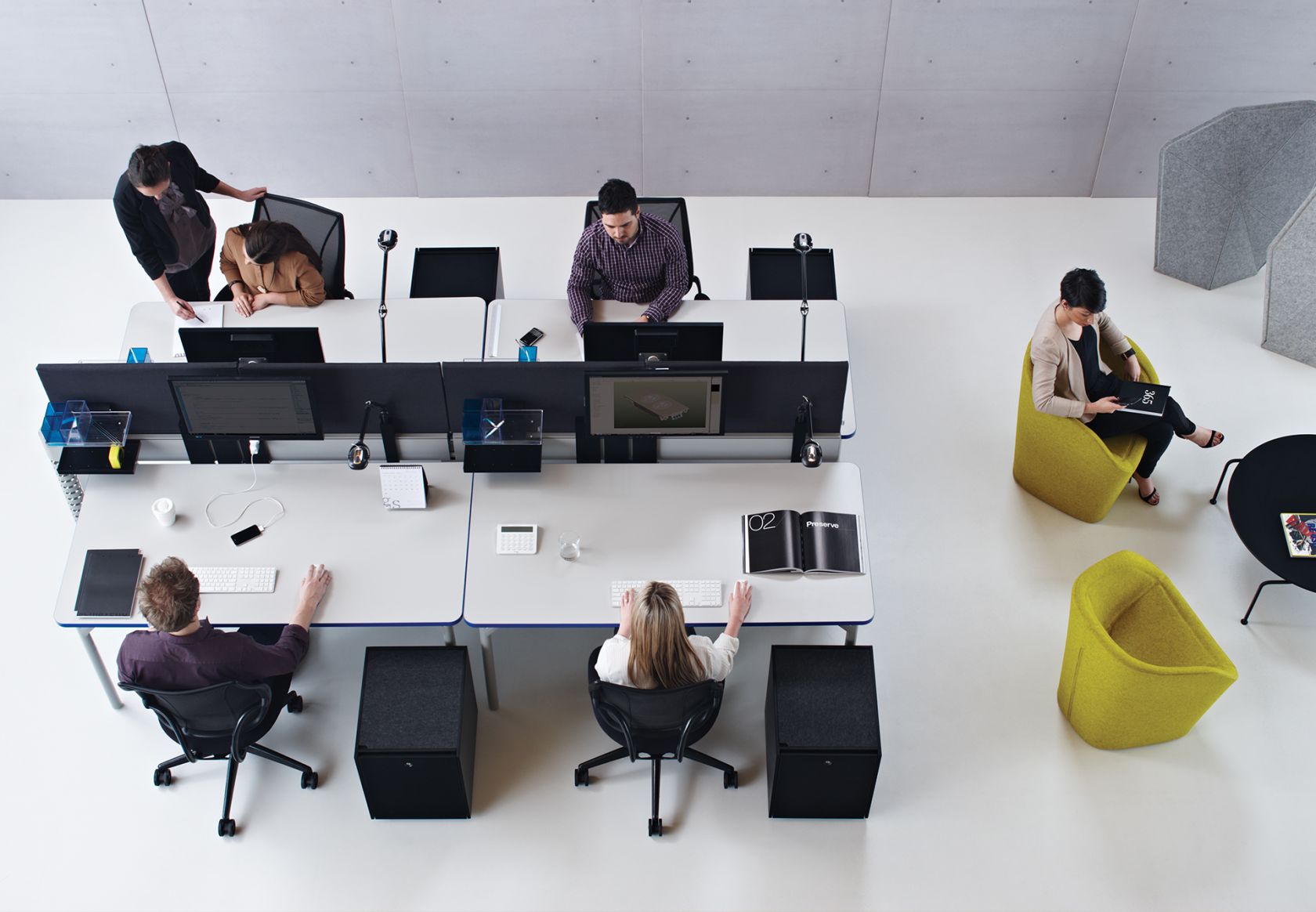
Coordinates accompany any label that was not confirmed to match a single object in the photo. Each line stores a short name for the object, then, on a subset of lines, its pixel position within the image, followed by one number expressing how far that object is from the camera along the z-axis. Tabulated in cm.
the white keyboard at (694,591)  344
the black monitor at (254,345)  346
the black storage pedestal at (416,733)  329
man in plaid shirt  420
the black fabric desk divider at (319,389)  356
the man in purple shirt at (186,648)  302
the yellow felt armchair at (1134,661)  335
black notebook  342
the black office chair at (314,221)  440
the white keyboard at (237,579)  346
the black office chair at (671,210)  469
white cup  359
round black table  386
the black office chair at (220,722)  315
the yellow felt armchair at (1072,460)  414
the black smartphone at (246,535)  357
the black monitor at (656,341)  348
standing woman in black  415
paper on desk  425
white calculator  356
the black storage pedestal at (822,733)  328
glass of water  353
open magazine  350
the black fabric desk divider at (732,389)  357
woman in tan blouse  418
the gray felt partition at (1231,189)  510
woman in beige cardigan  388
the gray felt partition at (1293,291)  485
